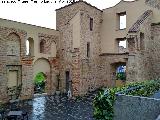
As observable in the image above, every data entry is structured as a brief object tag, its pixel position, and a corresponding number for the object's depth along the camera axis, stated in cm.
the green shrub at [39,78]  1623
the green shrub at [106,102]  492
